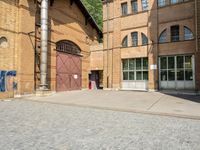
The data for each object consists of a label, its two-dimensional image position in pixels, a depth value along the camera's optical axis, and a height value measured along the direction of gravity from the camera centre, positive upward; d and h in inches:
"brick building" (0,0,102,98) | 434.2 +116.3
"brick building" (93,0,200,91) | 537.0 +128.9
